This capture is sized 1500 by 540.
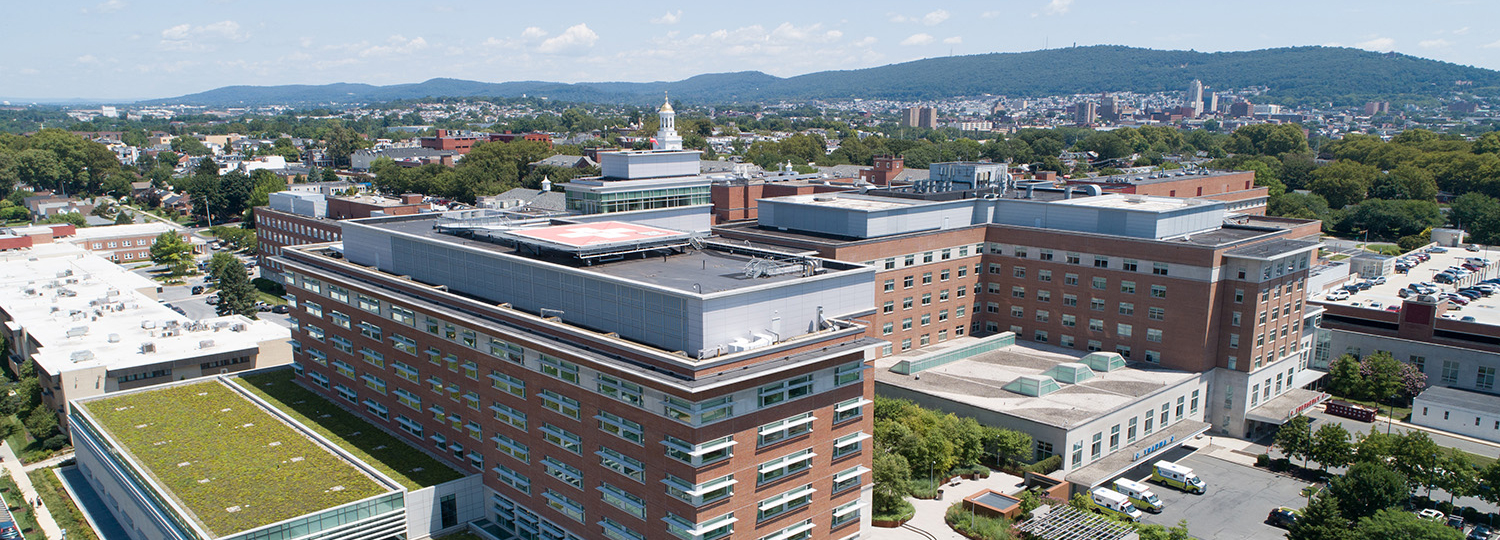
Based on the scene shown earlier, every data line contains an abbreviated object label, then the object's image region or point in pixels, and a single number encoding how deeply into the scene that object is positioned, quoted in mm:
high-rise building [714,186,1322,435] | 71856
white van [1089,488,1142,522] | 57156
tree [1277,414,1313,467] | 63938
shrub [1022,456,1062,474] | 60406
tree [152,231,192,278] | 144750
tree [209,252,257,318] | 111562
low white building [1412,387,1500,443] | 72250
